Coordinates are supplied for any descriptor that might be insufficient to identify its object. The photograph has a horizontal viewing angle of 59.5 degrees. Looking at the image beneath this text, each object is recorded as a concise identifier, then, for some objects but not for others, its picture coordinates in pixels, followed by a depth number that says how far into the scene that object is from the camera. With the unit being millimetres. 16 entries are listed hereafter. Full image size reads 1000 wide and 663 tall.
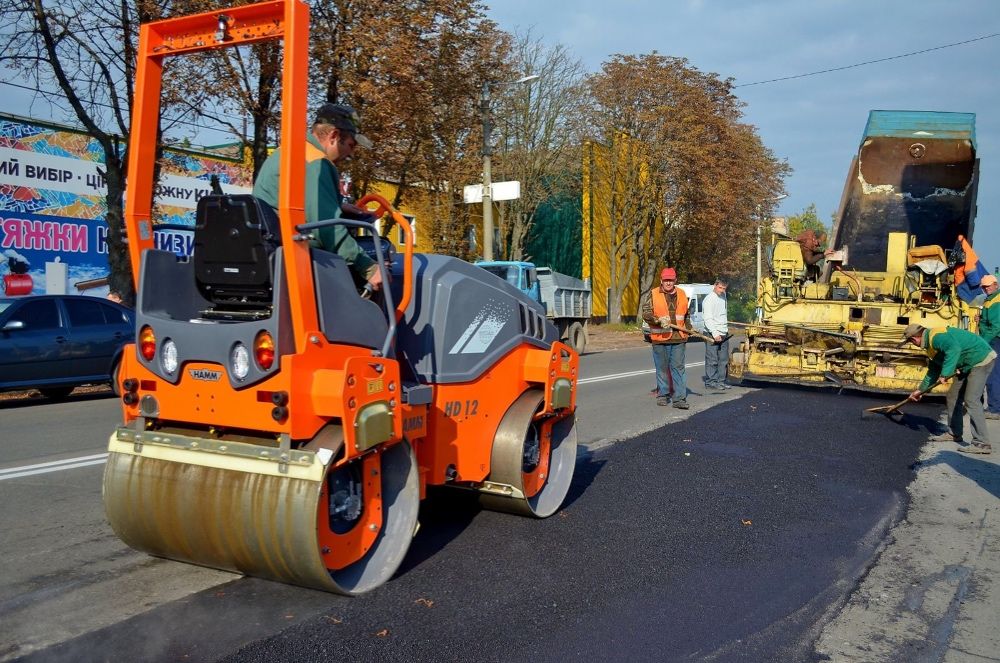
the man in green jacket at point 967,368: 8750
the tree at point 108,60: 14578
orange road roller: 3965
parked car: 11648
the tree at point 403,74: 15445
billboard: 17984
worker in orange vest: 11508
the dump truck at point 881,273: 12484
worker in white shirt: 13945
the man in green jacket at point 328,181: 4348
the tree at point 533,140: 31797
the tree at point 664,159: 34219
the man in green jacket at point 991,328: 11359
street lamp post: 19469
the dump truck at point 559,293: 20188
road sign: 18812
